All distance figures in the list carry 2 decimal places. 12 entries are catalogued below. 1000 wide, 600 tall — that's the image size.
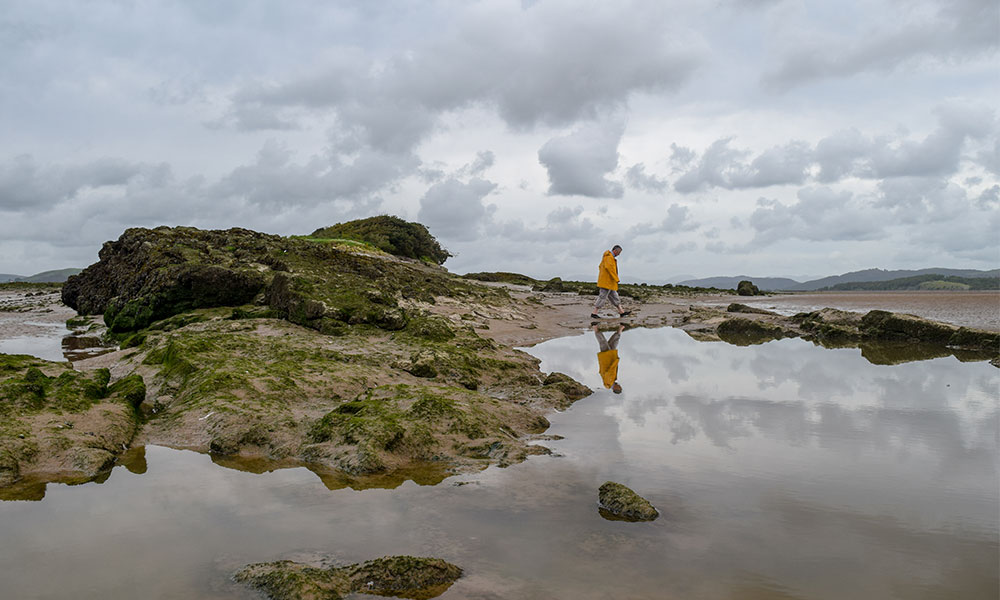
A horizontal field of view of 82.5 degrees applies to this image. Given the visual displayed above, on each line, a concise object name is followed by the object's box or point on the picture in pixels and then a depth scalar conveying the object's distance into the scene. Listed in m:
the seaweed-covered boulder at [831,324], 16.92
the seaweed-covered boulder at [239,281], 13.66
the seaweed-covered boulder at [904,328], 15.79
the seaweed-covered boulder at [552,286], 47.21
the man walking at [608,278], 23.73
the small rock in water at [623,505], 4.49
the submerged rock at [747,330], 17.66
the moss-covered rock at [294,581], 3.38
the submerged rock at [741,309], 25.83
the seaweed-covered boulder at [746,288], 59.41
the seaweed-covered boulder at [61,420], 5.59
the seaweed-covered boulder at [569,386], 9.18
